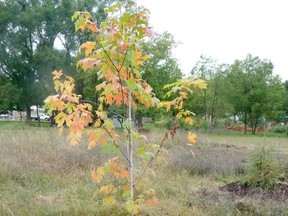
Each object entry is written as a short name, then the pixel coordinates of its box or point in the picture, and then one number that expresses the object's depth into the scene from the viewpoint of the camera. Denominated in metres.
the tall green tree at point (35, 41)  27.28
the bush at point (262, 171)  5.44
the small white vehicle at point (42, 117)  53.12
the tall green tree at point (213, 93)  27.09
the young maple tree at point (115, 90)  2.50
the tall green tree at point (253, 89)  29.56
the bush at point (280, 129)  29.57
